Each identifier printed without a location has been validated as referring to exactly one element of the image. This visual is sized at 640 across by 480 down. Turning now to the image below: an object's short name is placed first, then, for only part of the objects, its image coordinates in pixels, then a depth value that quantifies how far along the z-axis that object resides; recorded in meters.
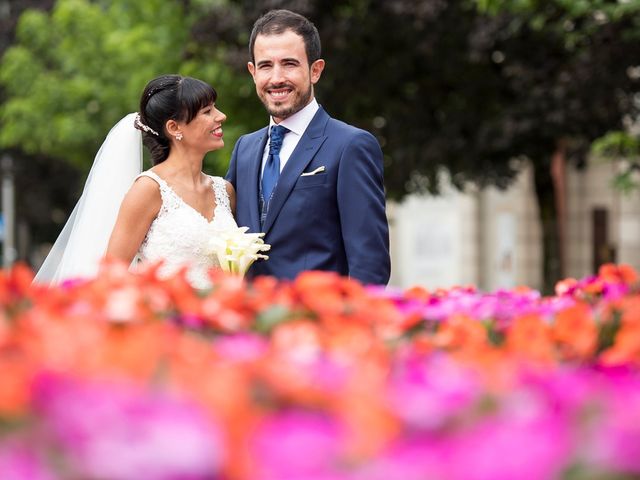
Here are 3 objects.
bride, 10.57
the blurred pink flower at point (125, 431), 2.82
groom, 9.69
